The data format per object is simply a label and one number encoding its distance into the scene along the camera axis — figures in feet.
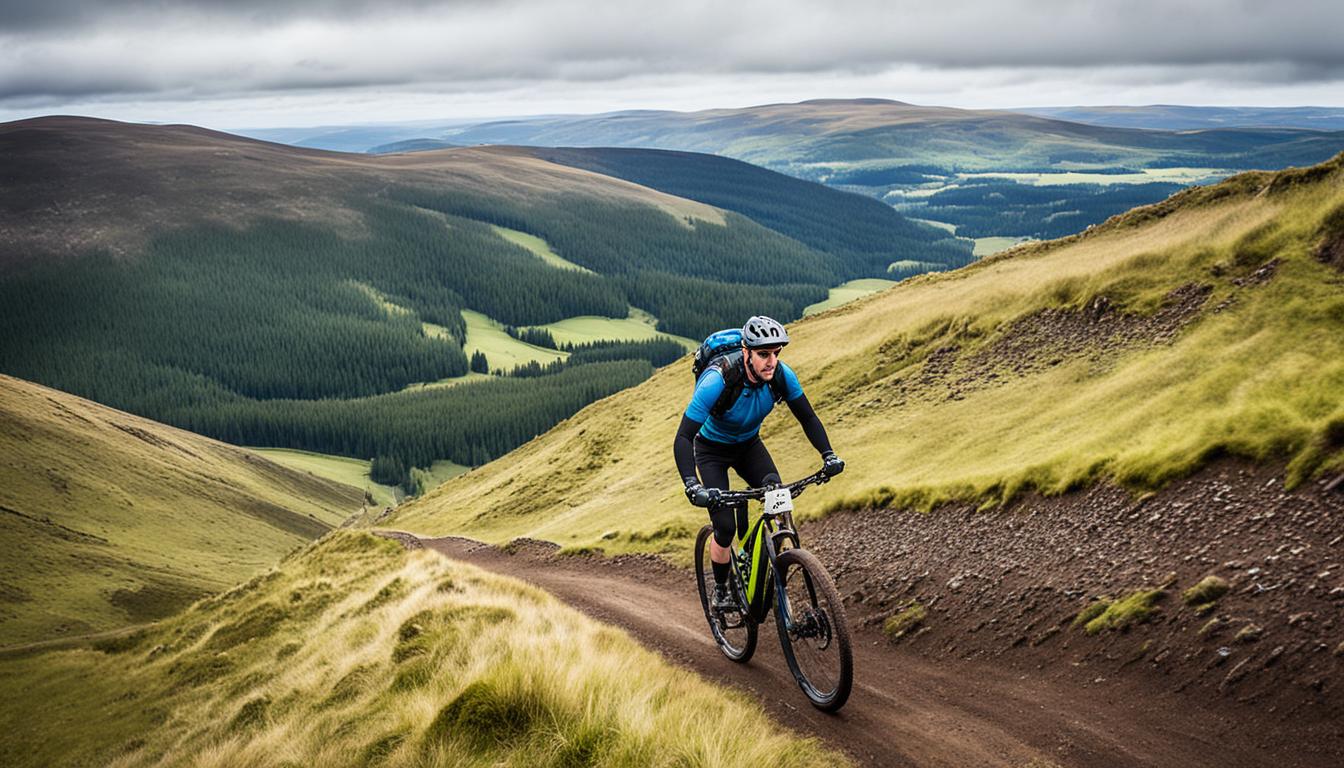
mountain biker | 35.65
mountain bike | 31.96
